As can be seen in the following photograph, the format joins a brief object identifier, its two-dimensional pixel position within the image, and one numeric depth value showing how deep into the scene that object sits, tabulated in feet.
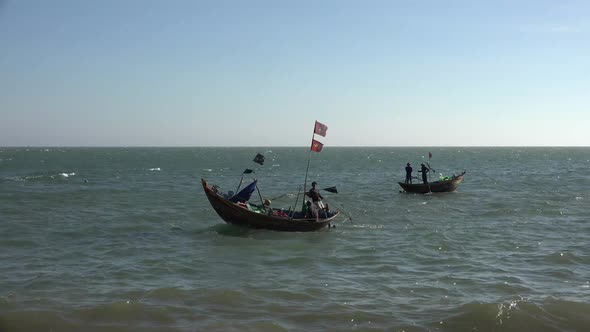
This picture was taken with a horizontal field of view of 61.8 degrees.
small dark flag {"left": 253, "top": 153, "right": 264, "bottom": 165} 62.32
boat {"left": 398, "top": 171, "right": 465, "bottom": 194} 109.81
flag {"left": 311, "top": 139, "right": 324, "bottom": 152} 66.28
